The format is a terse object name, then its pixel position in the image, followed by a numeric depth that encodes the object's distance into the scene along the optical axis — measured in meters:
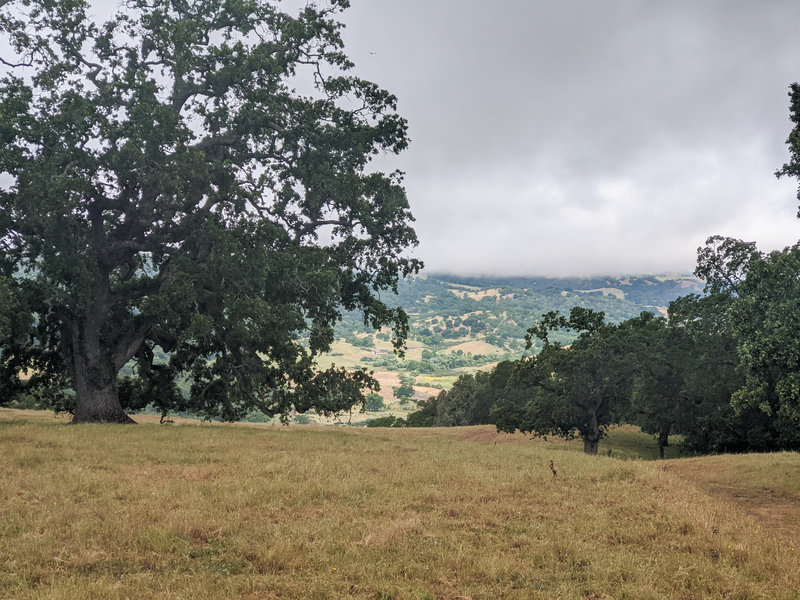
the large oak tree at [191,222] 21.92
